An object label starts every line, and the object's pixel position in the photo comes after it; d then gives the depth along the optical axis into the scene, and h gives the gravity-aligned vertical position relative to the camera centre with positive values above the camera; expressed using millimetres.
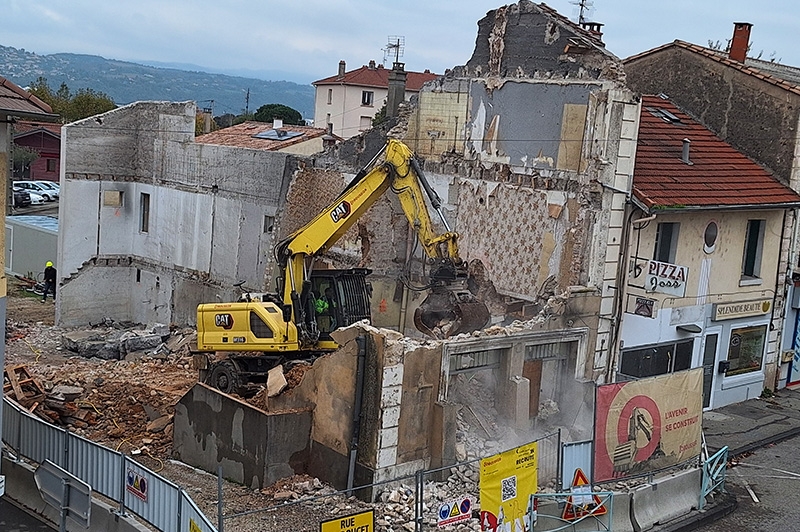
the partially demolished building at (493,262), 15516 -2074
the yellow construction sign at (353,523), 11530 -4356
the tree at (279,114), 80812 +3081
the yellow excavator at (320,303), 18250 -2739
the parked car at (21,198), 51309 -3536
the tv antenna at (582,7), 24609 +4184
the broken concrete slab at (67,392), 18797 -4958
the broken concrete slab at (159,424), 18109 -5187
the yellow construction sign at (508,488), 13141 -4291
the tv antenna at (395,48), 45688 +5260
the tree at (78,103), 75062 +2454
